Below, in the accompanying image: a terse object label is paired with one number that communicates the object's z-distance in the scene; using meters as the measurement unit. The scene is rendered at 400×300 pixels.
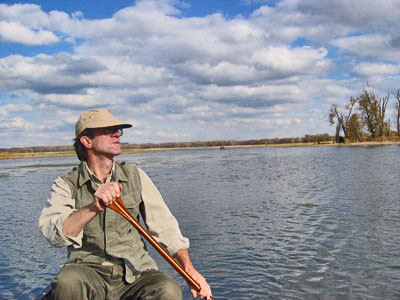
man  2.67
